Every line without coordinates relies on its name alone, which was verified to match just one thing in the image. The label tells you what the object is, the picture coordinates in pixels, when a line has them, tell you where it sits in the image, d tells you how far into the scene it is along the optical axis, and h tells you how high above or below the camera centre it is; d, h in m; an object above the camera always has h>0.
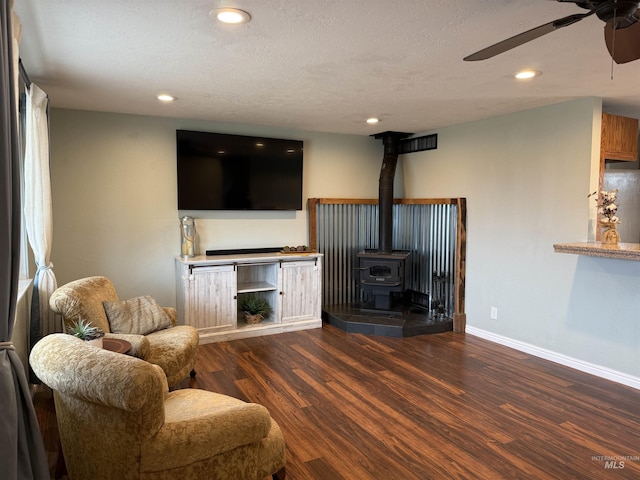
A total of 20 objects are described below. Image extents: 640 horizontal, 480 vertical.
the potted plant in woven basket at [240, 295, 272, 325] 4.98 -1.06
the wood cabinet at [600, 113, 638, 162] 3.92 +0.71
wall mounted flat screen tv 4.85 +0.53
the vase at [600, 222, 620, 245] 3.68 -0.15
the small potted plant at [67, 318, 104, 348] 2.59 -0.70
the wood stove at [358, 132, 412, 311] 5.34 -0.48
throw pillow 3.34 -0.77
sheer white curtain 3.22 +0.09
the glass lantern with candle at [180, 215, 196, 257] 4.79 -0.20
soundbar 5.04 -0.39
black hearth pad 4.89 -1.21
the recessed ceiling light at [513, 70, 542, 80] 3.06 +1.01
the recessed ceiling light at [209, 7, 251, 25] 2.11 +1.00
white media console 4.58 -0.81
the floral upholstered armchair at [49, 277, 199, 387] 3.01 -0.80
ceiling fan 1.70 +0.78
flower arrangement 3.62 +0.09
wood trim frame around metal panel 5.05 -0.53
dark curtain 1.63 -0.39
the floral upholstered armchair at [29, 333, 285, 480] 1.67 -0.87
